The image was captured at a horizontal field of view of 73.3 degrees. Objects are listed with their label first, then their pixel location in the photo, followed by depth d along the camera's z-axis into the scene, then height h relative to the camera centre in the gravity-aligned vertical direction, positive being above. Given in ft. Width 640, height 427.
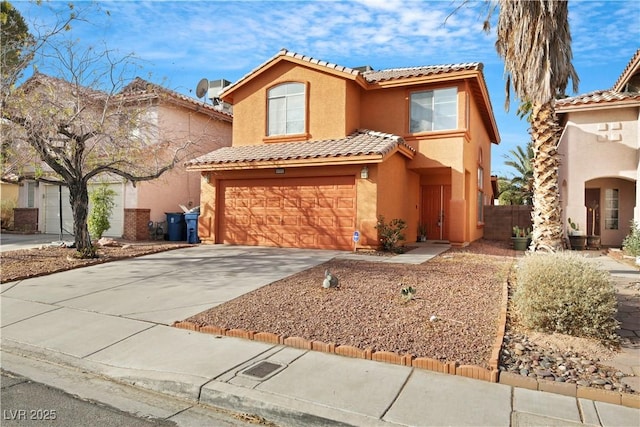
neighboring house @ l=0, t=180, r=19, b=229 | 72.33 -0.34
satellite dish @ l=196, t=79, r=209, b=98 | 71.97 +20.50
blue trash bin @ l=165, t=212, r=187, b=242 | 57.26 -2.21
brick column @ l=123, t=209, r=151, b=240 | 55.93 -1.93
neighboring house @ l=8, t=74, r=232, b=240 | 56.24 +2.89
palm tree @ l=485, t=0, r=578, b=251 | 30.32 +10.32
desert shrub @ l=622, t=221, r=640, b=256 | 37.18 -2.61
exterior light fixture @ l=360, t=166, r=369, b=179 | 42.32 +3.79
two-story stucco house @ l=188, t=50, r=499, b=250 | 44.27 +6.43
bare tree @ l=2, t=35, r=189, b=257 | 34.14 +6.42
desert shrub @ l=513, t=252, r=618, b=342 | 17.28 -3.58
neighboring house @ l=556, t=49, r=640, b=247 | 47.96 +6.63
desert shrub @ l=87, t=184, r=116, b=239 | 48.91 -0.47
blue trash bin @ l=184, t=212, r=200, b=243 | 53.88 -1.94
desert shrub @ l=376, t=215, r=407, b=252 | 42.04 -2.10
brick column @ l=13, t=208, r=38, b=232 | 69.67 -1.78
